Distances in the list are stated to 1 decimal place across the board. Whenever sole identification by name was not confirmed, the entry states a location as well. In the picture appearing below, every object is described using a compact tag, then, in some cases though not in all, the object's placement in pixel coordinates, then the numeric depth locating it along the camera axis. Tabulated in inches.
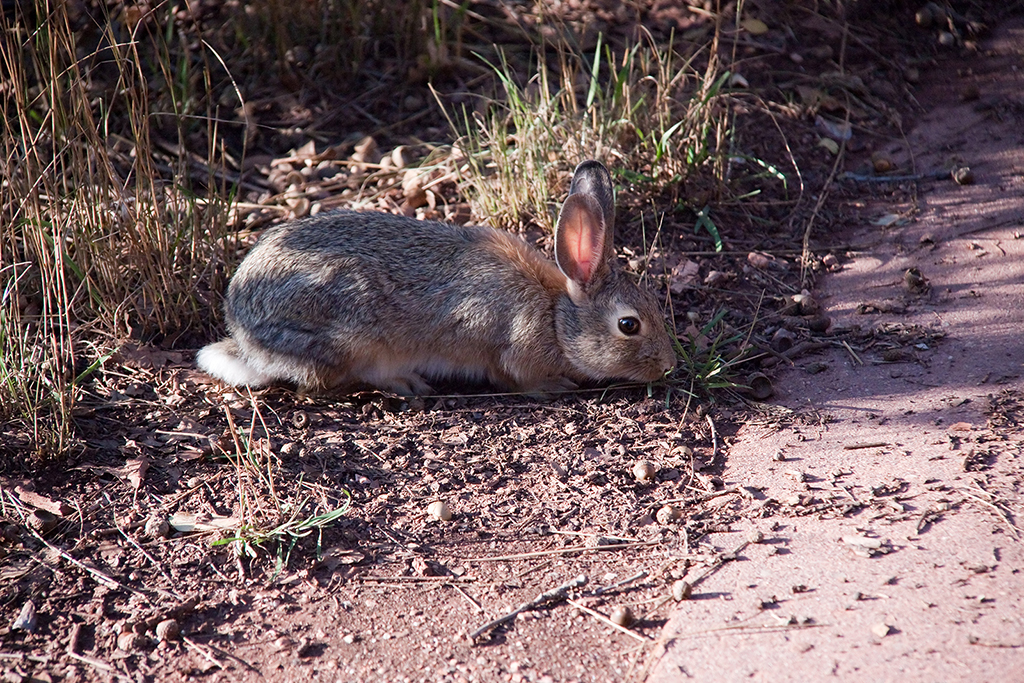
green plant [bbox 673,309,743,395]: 366.0
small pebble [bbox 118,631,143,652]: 253.4
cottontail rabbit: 370.9
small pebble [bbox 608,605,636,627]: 254.2
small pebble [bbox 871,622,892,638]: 230.2
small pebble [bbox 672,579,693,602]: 258.4
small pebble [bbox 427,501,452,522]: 300.5
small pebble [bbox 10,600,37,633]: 259.4
